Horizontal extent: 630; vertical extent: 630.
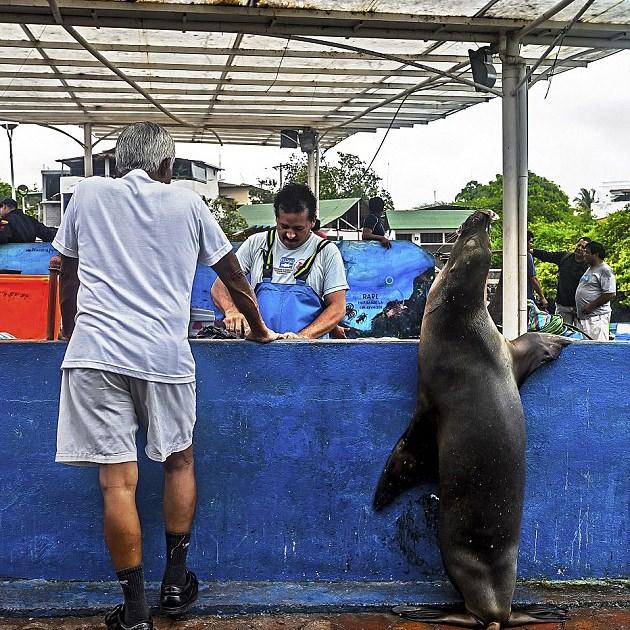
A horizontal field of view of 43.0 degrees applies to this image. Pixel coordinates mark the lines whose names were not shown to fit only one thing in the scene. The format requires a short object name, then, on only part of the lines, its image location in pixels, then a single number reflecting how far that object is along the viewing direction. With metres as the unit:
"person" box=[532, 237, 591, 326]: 11.23
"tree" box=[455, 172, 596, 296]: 21.88
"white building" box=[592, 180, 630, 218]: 44.56
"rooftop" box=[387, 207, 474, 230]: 25.36
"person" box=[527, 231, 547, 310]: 10.95
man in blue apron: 4.26
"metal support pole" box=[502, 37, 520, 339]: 8.07
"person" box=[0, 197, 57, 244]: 8.95
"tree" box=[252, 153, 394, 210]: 39.94
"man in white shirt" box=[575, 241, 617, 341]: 10.55
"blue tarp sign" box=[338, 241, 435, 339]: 8.11
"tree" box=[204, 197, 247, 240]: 22.71
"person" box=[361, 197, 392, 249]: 9.73
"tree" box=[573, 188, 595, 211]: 61.91
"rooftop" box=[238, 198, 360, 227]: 20.89
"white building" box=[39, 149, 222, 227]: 20.67
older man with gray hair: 3.12
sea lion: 3.48
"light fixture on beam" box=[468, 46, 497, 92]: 8.21
